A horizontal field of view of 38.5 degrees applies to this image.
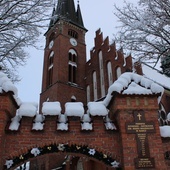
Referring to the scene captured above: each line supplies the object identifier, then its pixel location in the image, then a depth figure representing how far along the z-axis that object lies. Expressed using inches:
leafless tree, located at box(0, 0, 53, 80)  242.4
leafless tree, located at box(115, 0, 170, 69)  263.7
